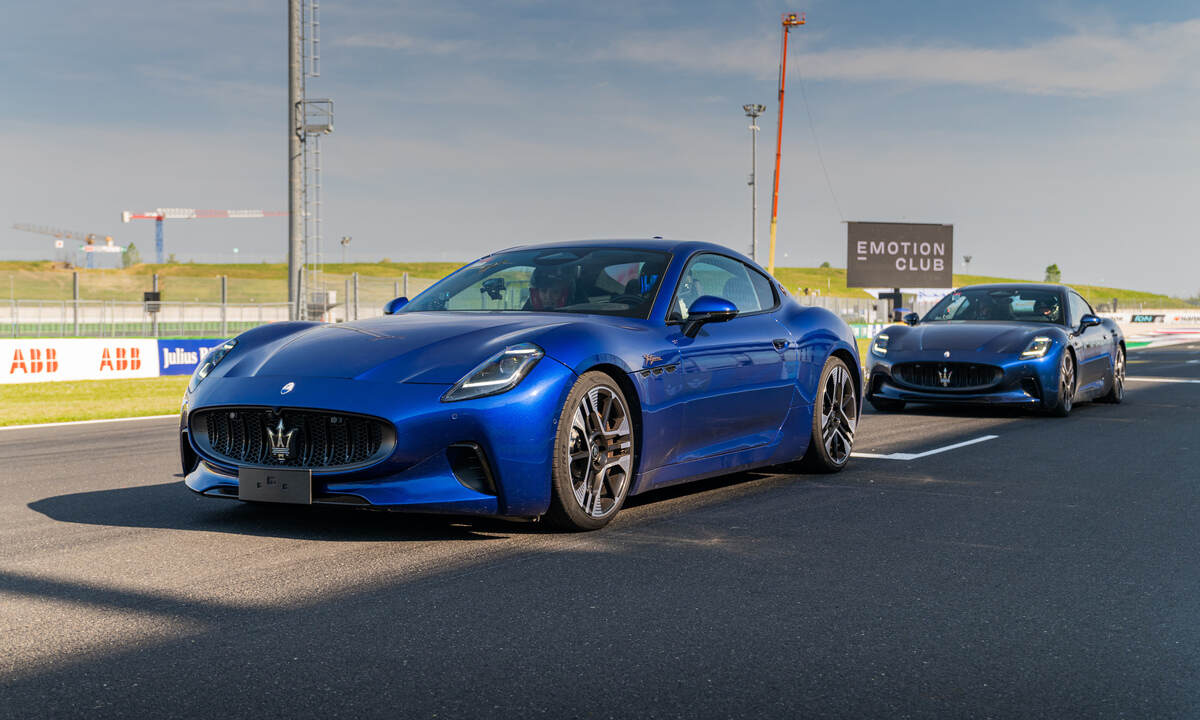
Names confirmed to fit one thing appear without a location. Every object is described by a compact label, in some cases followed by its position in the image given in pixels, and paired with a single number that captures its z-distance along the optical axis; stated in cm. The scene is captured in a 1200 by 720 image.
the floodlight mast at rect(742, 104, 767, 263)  5506
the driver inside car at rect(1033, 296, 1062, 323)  1333
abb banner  1836
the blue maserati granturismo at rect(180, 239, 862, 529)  511
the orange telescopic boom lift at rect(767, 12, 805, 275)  4156
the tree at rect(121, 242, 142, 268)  16082
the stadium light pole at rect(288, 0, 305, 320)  2600
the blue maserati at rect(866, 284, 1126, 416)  1214
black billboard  4528
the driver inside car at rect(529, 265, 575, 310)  651
